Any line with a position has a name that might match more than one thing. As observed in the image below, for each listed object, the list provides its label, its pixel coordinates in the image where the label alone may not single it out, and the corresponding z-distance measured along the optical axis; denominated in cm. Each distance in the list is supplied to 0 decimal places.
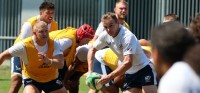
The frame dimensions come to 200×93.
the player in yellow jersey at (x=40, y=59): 1728
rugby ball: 1759
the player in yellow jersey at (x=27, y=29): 1940
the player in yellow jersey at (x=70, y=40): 1912
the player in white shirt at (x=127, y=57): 1728
